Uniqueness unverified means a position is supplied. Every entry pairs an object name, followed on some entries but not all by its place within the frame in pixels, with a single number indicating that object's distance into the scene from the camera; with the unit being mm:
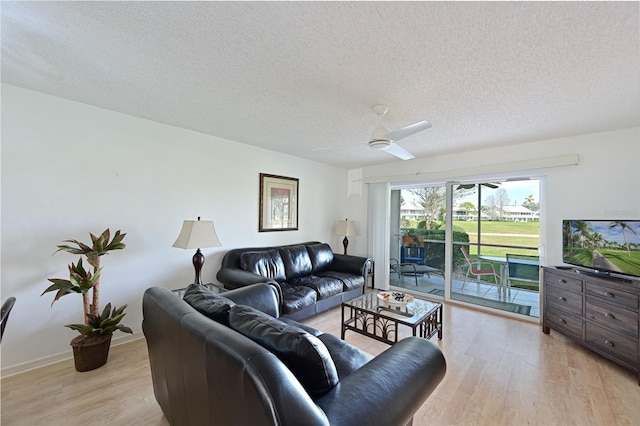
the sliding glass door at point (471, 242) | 3549
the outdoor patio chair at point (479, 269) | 3832
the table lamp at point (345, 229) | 4702
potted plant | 2093
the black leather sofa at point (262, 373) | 807
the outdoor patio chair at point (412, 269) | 4441
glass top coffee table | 2342
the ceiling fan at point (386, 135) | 2082
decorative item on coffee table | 2609
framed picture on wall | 3861
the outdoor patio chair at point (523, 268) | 3490
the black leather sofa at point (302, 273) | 2953
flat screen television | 2357
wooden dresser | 2148
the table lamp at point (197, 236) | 2549
